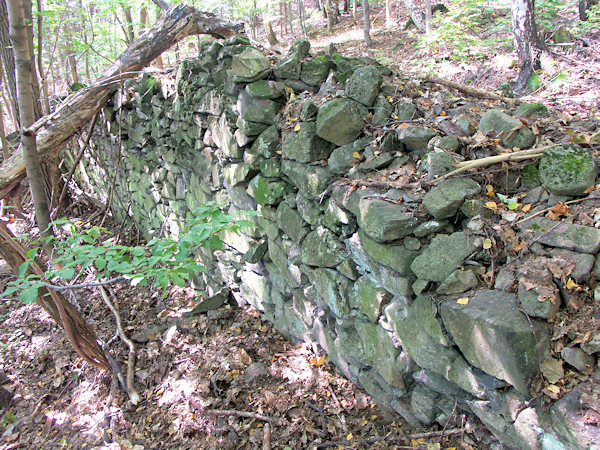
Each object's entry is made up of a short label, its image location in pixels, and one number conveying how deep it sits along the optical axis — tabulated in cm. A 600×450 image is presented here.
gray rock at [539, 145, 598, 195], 175
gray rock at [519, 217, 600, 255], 156
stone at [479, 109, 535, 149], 204
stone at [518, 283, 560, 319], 152
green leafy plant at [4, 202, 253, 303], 206
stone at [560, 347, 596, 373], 145
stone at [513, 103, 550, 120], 222
